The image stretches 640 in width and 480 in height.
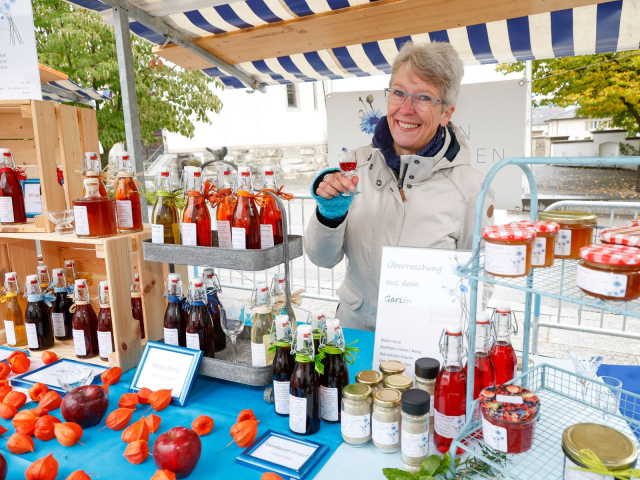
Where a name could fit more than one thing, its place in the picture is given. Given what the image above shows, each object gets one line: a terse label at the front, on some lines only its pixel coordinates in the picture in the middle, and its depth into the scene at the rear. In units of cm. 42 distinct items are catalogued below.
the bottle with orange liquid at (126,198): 182
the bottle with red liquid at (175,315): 168
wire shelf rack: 105
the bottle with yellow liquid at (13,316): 204
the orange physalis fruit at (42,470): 116
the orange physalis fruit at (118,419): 142
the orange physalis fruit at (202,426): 136
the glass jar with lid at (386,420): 120
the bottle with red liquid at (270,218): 156
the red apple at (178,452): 117
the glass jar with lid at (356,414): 122
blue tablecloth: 123
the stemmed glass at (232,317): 166
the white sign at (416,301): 149
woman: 198
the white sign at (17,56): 192
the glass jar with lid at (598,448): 86
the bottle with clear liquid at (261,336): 152
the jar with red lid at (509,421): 96
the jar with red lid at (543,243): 100
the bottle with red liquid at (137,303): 195
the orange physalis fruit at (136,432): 131
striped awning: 309
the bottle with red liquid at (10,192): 196
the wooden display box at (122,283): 178
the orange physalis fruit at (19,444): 131
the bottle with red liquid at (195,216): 161
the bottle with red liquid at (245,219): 152
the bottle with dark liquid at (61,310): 201
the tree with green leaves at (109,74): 841
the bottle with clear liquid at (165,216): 170
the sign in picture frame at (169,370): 155
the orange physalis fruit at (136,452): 124
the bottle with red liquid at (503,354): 129
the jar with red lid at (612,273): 80
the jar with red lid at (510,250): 93
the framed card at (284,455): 118
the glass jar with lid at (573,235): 108
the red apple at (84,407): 142
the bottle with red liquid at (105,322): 181
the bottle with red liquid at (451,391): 119
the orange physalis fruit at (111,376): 170
